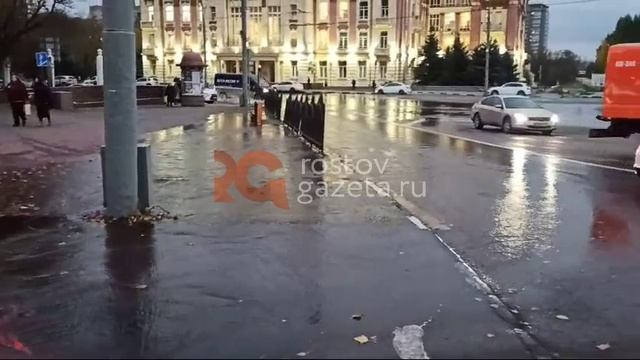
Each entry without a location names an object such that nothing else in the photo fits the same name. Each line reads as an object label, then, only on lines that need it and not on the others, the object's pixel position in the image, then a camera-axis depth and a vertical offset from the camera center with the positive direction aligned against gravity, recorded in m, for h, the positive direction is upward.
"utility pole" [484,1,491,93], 69.38 +1.38
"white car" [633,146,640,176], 12.73 -1.47
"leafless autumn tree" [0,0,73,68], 46.16 +4.62
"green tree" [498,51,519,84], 80.25 +1.71
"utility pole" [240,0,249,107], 44.41 +1.16
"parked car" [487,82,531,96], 66.56 -0.52
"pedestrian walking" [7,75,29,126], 24.78 -0.52
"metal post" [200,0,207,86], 97.65 +6.91
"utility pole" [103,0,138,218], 8.64 -0.28
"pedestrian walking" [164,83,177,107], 46.22 -0.69
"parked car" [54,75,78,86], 86.43 +0.54
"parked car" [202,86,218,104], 53.23 -0.88
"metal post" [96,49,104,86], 44.88 +0.93
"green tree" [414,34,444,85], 84.62 +2.29
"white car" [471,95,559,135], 26.00 -1.22
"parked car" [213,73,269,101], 60.04 -0.20
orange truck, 18.69 -0.17
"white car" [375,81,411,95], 79.19 -0.60
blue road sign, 38.78 +1.39
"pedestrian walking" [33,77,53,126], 25.52 -0.61
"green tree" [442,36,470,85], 81.00 +1.98
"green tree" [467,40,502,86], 79.25 +1.81
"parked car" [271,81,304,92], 82.15 -0.29
